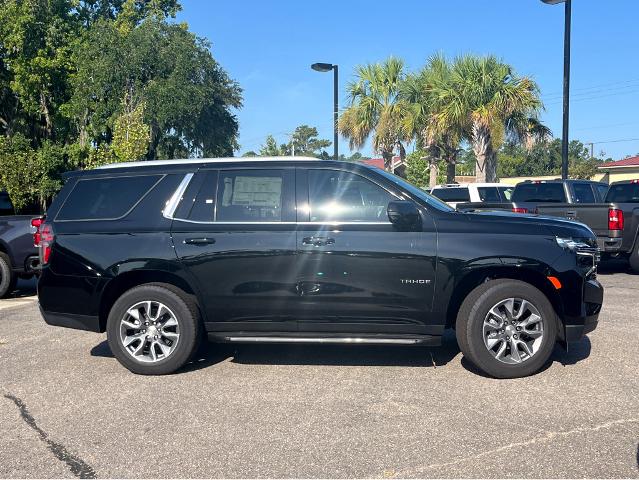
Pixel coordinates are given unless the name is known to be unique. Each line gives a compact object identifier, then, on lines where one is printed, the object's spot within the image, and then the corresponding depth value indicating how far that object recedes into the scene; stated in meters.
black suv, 5.17
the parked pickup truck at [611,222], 10.57
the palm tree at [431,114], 21.94
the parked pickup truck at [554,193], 12.42
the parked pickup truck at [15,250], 9.52
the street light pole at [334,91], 19.25
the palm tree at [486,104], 20.31
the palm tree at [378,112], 23.42
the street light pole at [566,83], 15.05
